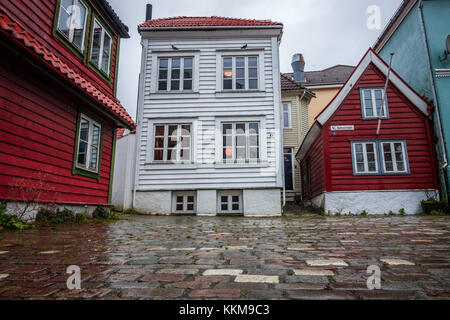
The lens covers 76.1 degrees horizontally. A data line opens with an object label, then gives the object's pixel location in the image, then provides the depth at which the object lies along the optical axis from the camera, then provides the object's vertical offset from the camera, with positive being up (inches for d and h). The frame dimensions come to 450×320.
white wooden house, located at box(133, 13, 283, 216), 454.9 +146.3
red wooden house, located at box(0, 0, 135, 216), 215.0 +101.4
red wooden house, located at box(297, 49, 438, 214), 452.1 +99.9
